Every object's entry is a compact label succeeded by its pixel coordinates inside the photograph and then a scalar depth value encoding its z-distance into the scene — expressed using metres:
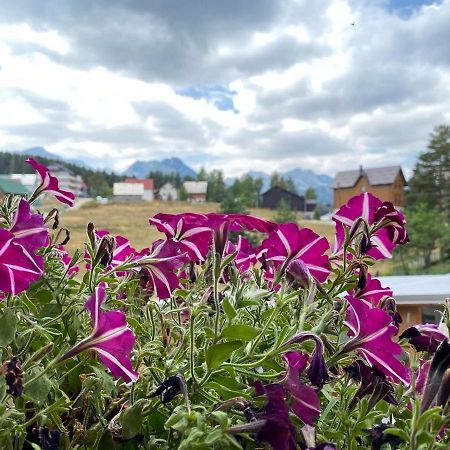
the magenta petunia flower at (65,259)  0.38
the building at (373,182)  16.48
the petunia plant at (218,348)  0.24
